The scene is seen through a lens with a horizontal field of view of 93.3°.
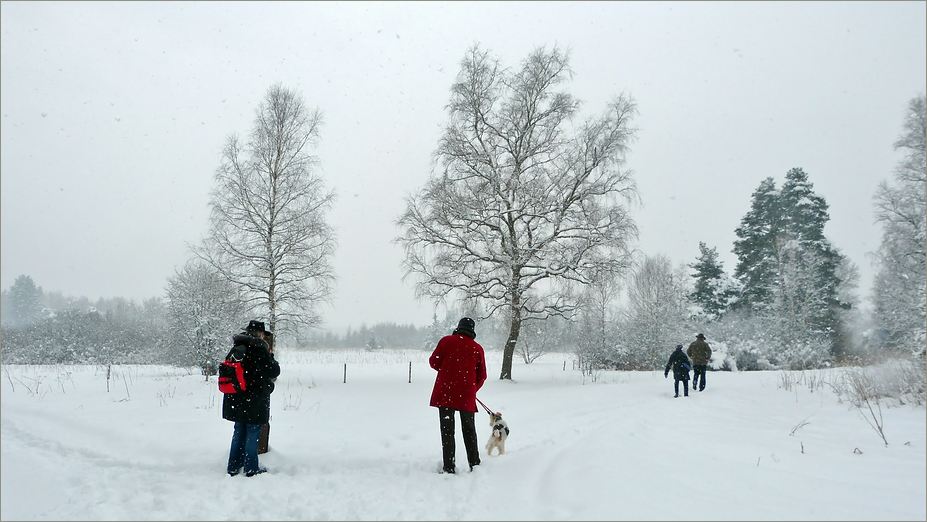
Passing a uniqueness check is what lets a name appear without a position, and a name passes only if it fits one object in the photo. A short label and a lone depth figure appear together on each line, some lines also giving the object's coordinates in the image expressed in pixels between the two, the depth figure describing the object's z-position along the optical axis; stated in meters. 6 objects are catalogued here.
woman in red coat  5.08
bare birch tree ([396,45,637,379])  15.63
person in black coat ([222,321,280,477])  4.78
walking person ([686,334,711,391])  13.67
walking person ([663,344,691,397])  12.12
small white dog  5.54
